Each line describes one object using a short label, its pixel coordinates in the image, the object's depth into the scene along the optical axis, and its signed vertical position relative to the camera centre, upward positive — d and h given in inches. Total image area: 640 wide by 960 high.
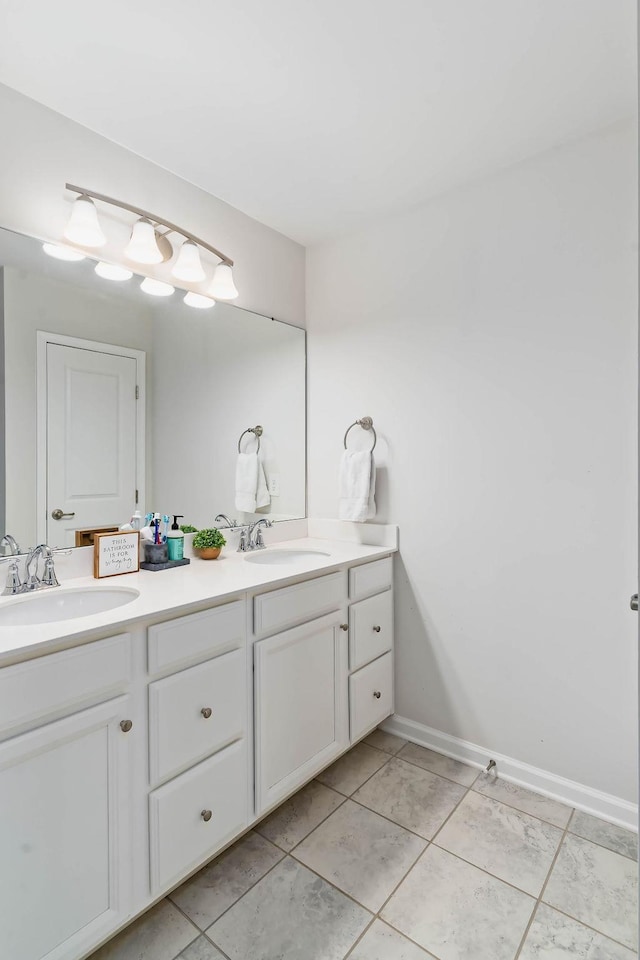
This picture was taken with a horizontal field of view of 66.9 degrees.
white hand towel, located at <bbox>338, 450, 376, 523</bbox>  85.2 -1.0
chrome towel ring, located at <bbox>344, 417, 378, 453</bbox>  88.3 +10.4
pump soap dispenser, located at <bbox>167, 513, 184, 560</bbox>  71.5 -9.4
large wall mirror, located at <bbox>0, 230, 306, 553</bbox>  59.5 +11.8
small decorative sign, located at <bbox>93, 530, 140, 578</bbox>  63.6 -9.8
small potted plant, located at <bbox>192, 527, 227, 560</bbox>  76.1 -9.8
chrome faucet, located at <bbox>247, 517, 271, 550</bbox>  85.8 -10.6
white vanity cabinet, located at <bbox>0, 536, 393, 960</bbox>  40.5 -27.9
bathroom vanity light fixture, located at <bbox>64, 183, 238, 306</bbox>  61.1 +33.4
